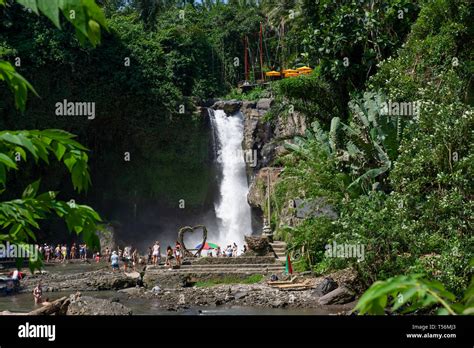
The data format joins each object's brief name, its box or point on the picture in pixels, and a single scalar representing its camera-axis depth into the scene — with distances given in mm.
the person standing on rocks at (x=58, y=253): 38797
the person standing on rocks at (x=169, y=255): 31480
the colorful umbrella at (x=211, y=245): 39406
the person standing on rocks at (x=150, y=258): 36309
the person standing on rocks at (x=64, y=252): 38094
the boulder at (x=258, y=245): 29484
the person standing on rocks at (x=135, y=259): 34944
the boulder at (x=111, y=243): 41194
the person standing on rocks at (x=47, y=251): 37575
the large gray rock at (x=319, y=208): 23850
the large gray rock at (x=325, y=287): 22141
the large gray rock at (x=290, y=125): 40312
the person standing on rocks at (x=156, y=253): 32969
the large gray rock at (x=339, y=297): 20938
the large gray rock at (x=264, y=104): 45059
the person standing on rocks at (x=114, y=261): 32375
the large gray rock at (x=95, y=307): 18969
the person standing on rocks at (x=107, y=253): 40188
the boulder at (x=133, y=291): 25559
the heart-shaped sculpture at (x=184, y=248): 32762
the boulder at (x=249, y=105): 45603
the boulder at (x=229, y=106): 46031
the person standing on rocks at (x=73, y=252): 39062
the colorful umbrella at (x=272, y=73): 50516
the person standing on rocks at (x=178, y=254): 29812
